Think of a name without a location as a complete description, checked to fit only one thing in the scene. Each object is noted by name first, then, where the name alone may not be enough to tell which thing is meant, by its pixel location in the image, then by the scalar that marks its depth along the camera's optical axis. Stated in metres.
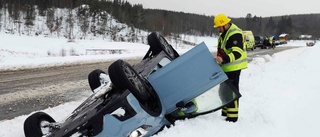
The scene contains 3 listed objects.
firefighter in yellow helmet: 4.32
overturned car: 3.12
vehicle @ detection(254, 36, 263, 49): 32.97
